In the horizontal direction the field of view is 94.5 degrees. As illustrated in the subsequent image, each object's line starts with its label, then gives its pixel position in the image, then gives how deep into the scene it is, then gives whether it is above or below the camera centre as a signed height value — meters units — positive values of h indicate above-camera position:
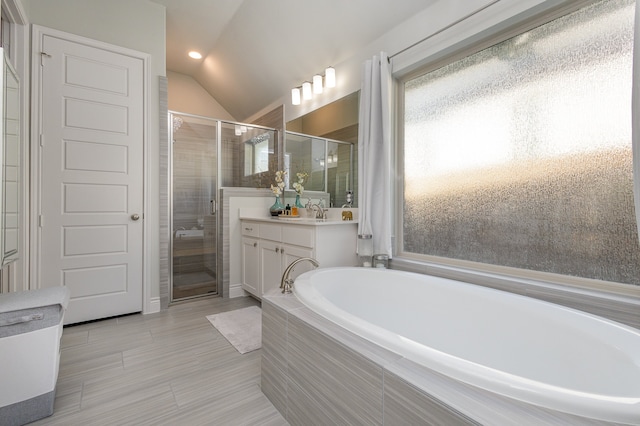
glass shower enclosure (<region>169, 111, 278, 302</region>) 3.02 +0.29
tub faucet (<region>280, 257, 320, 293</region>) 1.57 -0.37
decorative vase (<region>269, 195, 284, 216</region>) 3.24 +0.06
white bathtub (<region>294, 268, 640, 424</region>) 0.67 -0.46
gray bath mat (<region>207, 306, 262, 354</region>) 2.07 -0.90
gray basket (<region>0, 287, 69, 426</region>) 1.26 -0.62
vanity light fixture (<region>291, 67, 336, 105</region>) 2.73 +1.27
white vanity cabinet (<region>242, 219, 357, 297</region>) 2.26 -0.28
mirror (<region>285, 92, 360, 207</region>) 2.70 +0.72
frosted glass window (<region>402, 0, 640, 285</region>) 1.39 +0.35
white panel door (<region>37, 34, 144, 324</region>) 2.33 +0.30
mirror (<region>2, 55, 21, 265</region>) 1.69 +0.31
